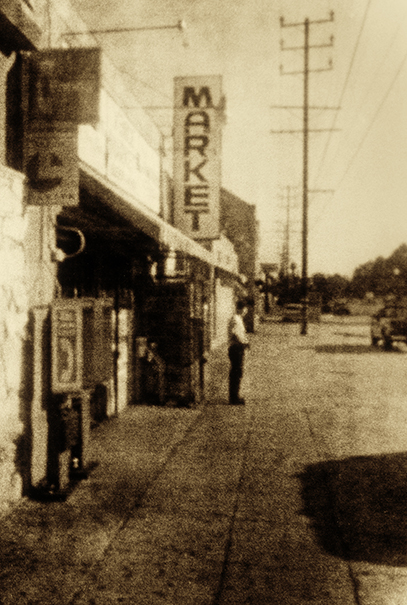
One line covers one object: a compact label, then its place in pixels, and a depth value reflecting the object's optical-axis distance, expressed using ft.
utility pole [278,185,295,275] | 218.79
